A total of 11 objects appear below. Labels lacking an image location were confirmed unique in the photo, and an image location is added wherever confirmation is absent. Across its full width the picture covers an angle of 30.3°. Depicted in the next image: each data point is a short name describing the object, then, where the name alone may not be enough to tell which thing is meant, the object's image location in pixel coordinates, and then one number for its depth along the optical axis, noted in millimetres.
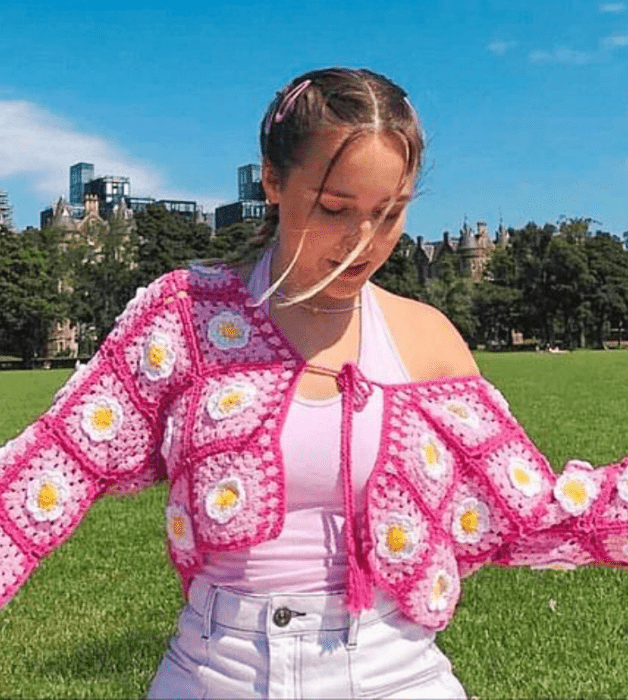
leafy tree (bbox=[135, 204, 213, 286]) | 70938
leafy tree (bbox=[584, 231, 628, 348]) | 79000
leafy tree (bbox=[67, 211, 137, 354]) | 68250
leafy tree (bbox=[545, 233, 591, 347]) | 78688
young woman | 1851
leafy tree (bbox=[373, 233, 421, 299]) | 68625
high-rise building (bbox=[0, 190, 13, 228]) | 86625
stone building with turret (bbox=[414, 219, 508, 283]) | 107500
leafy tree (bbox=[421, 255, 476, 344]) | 77375
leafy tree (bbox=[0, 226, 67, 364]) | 64750
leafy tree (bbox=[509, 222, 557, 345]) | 79625
